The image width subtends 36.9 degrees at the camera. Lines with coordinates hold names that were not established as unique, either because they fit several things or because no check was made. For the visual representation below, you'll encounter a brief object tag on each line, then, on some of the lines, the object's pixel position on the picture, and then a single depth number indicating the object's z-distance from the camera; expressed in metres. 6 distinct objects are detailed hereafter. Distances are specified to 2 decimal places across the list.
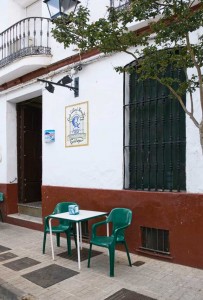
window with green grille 5.27
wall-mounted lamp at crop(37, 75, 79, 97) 6.66
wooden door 9.16
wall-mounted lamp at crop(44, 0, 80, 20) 5.73
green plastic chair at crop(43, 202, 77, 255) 5.58
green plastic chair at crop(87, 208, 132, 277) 4.51
